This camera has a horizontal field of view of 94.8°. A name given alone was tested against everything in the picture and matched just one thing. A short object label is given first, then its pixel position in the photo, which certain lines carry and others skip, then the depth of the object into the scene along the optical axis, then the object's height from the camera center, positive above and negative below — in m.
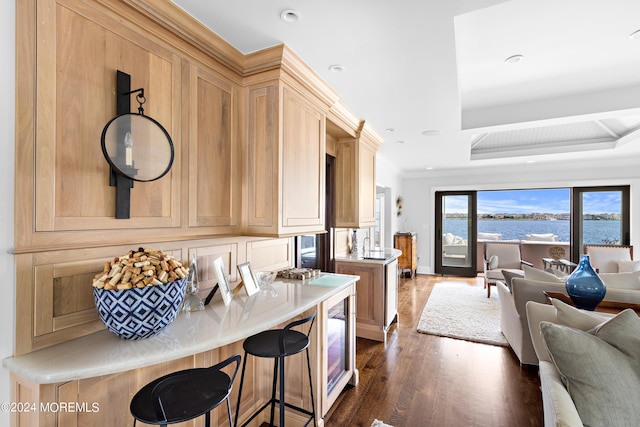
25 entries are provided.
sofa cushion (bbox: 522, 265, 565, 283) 2.68 -0.56
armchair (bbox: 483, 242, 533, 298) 5.39 -0.80
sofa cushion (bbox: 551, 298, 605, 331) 1.49 -0.53
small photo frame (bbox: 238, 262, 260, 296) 1.82 -0.41
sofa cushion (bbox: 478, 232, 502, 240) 8.28 -0.59
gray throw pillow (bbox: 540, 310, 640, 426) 1.16 -0.63
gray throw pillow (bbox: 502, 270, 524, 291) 3.14 -0.64
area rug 3.57 -1.44
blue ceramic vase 1.92 -0.47
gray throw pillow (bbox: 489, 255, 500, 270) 5.36 -0.85
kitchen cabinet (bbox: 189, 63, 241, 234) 1.67 +0.38
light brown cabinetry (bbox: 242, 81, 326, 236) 1.91 +0.36
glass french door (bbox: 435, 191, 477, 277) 6.93 -0.43
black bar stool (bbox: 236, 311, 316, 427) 1.58 -0.74
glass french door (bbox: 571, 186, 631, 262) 5.87 -0.01
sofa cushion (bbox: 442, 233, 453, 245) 7.20 -0.58
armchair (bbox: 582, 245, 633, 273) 5.16 -0.70
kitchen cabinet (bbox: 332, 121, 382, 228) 3.42 +0.45
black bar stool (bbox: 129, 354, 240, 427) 1.00 -0.71
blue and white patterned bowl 1.11 -0.37
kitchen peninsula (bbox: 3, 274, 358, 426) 1.01 -0.52
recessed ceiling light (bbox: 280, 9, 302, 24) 1.51 +1.04
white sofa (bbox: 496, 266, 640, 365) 2.56 -0.67
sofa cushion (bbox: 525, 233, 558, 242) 7.41 -0.55
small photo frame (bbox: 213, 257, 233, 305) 1.66 -0.39
